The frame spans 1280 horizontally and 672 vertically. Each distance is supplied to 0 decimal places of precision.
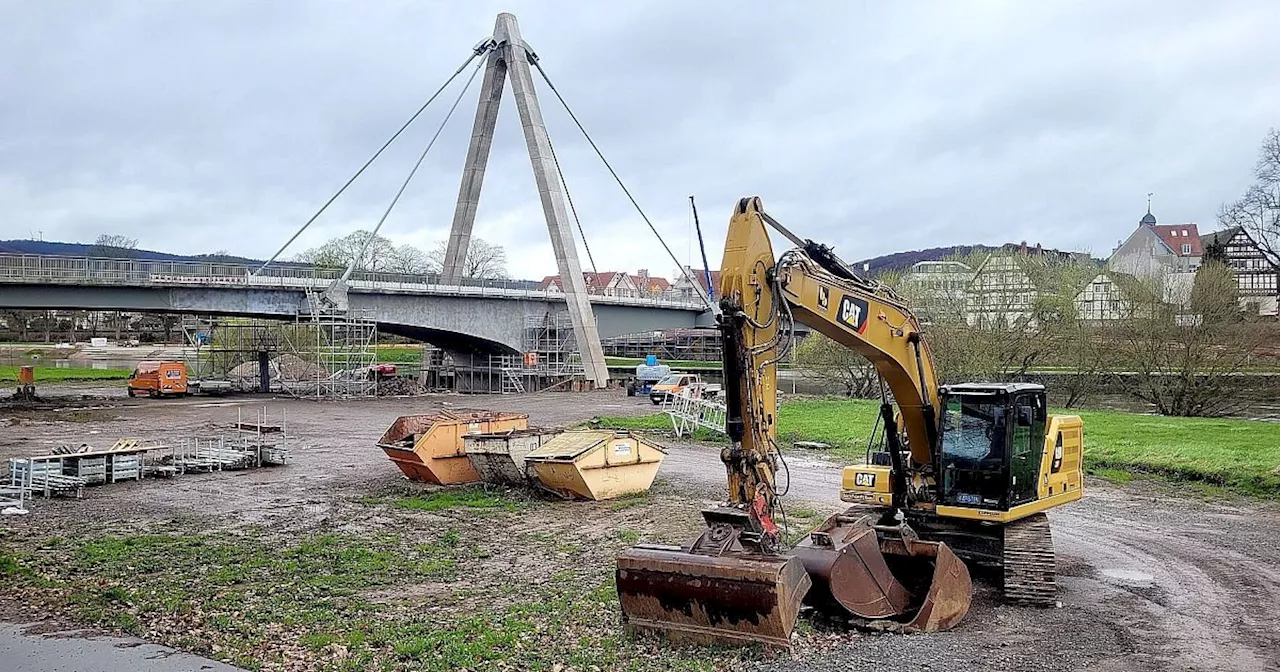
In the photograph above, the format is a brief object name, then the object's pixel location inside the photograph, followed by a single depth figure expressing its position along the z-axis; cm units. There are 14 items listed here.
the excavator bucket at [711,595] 818
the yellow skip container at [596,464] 1714
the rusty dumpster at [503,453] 1834
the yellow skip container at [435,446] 1908
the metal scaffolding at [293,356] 4816
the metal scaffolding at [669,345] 8869
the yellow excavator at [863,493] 852
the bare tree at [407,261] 9662
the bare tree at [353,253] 9138
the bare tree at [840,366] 4453
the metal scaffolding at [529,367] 5362
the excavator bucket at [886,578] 924
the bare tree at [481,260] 9994
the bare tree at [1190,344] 3325
